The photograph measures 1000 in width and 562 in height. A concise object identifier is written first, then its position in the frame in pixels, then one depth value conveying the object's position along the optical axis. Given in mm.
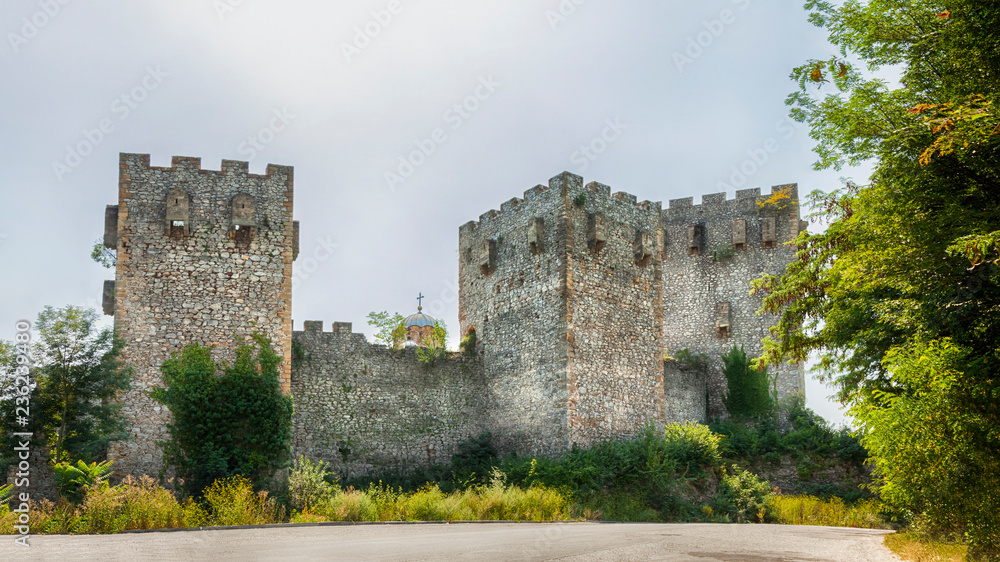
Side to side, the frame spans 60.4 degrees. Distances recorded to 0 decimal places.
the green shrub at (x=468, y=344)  27969
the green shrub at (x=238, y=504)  16547
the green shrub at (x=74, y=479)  16516
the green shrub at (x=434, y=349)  26381
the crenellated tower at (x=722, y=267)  32594
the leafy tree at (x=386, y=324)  26656
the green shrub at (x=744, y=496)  22984
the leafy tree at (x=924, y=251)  10766
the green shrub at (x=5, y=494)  16908
